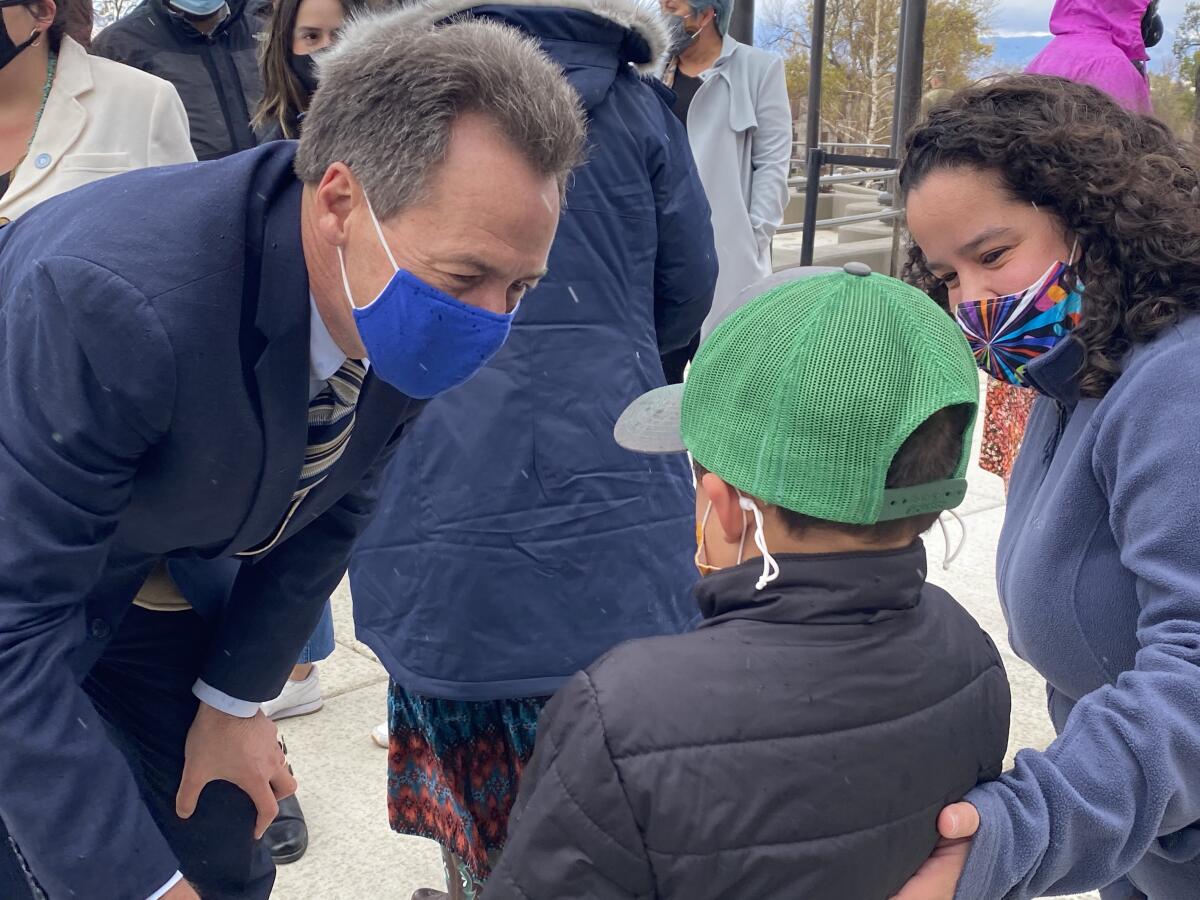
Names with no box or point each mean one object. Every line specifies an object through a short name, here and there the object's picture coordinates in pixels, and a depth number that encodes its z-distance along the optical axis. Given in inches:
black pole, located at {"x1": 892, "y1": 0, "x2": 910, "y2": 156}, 378.8
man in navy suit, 57.4
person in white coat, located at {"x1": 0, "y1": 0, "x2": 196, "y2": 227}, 107.4
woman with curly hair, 55.0
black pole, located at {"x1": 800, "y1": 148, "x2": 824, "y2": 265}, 314.5
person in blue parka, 96.5
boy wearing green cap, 49.0
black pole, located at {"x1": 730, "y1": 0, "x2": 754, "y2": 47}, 319.9
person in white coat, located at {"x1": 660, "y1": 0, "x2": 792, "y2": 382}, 186.2
